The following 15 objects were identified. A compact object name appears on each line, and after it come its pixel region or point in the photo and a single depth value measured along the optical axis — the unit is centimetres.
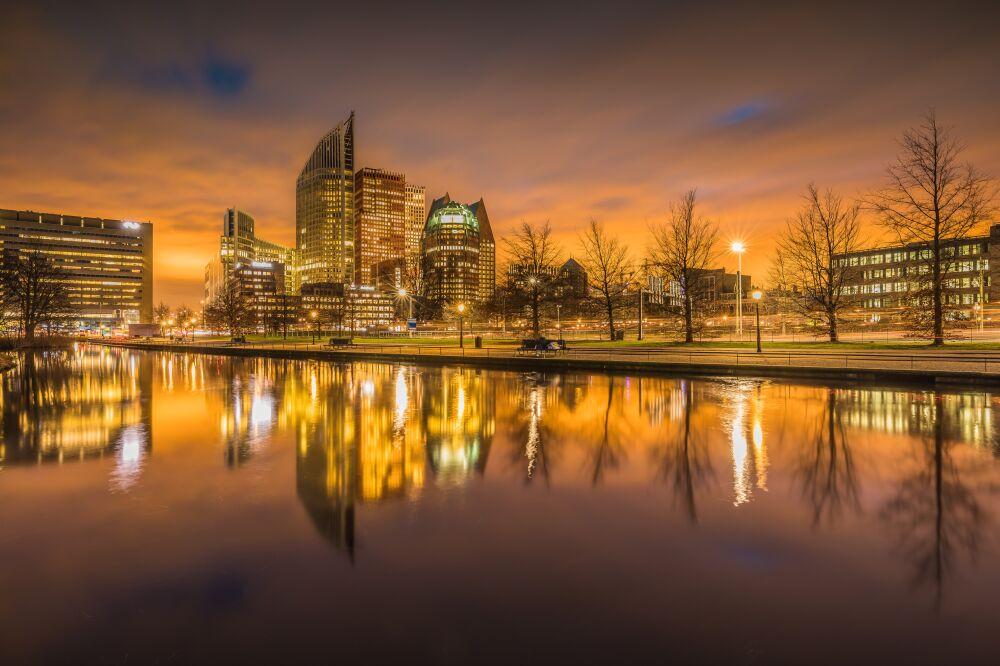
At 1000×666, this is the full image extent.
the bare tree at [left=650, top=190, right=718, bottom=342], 4462
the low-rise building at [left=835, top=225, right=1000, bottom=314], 8631
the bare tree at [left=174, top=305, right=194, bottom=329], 15155
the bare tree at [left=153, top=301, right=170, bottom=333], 15123
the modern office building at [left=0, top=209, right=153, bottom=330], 17638
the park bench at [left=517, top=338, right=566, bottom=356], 3803
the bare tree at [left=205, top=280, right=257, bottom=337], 10203
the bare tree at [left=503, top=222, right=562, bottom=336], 4891
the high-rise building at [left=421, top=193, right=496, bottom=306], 17225
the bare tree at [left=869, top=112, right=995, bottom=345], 3150
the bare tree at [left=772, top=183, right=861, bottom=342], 4034
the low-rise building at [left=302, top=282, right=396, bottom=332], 17675
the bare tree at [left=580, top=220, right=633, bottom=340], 4959
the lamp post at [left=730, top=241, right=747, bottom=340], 3766
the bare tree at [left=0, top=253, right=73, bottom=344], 5812
